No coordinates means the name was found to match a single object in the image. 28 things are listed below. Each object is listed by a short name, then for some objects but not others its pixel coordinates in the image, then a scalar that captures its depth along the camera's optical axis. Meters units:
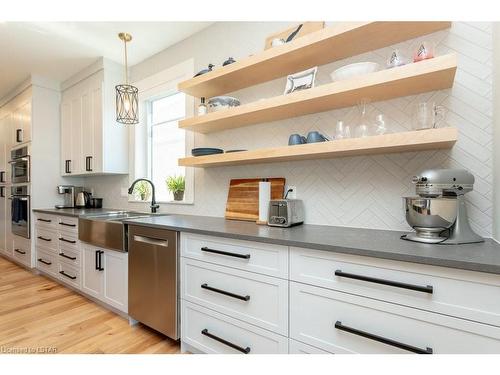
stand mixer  1.14
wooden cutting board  1.99
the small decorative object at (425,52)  1.29
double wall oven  3.47
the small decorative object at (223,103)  2.11
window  2.88
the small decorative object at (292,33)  1.73
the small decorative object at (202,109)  2.17
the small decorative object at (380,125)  1.48
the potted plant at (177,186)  2.72
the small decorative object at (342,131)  1.57
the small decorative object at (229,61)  2.00
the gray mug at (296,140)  1.67
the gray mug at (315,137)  1.61
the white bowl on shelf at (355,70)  1.46
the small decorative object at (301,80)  1.68
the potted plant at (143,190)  3.14
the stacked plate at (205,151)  2.11
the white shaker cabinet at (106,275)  2.05
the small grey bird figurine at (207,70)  2.12
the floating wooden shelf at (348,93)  1.24
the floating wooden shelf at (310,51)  1.43
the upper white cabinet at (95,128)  3.08
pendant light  2.29
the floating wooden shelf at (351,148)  1.20
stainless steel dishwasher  1.69
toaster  1.66
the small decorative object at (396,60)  1.37
